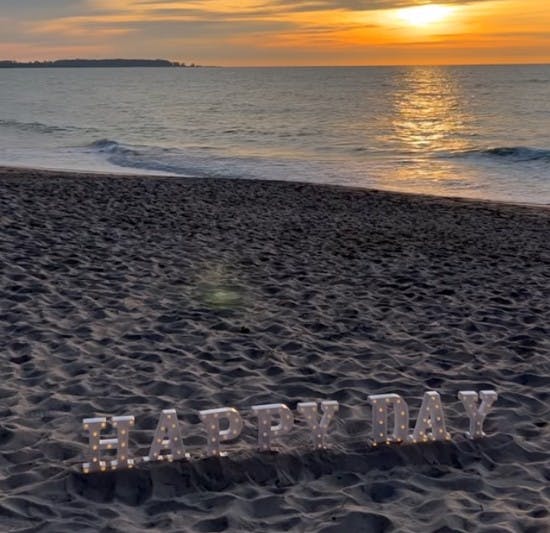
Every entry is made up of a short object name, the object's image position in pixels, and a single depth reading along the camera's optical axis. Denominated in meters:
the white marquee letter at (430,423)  5.45
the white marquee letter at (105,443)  4.90
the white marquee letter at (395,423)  5.43
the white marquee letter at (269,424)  5.19
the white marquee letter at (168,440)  4.99
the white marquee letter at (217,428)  5.08
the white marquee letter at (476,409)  5.60
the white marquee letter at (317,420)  5.25
